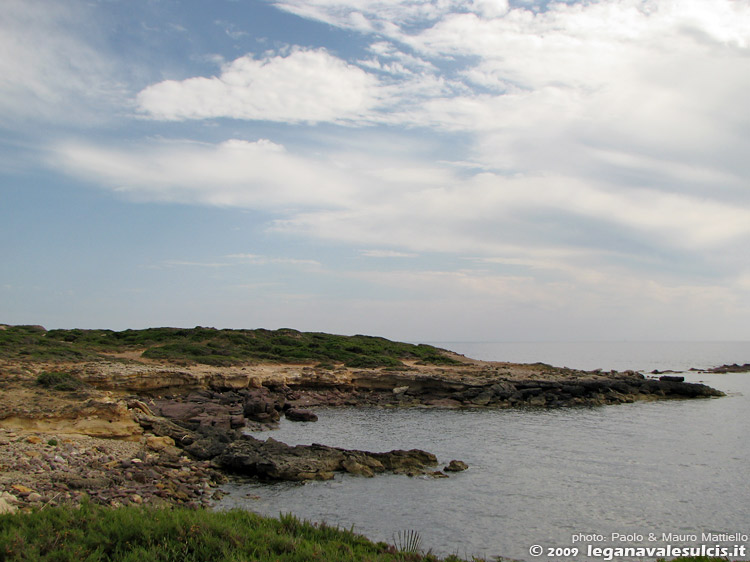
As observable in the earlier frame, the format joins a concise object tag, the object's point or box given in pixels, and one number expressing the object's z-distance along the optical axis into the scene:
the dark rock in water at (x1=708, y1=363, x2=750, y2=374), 80.77
